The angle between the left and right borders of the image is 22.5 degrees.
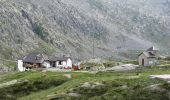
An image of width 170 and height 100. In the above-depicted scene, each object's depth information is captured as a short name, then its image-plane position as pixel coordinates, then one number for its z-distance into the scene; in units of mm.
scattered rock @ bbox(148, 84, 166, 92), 82069
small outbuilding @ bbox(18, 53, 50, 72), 190375
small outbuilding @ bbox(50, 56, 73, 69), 186000
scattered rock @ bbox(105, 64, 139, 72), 128375
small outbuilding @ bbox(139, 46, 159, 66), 158050
